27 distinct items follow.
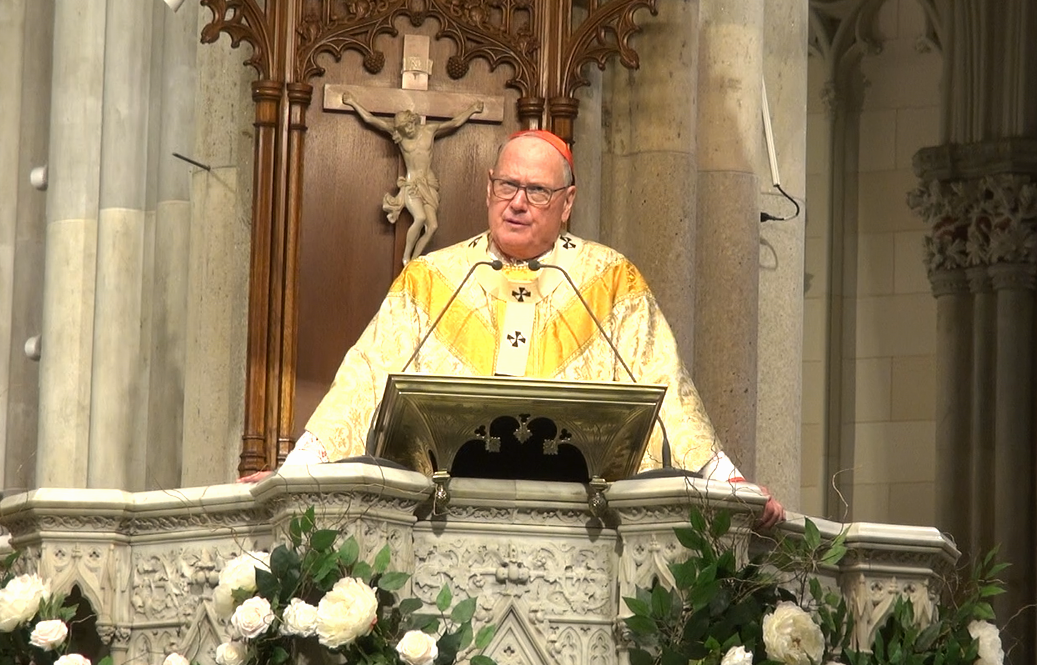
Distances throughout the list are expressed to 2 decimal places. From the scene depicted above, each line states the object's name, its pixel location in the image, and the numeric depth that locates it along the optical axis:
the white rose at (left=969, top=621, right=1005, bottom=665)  11.74
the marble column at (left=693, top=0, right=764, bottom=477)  17.92
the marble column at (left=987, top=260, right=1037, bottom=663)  26.81
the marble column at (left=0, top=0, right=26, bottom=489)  20.28
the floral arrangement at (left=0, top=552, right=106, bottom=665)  11.20
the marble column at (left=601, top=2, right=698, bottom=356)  17.91
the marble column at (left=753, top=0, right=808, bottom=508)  18.48
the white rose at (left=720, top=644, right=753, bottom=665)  10.81
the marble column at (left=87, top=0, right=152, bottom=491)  18.55
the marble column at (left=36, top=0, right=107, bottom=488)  18.62
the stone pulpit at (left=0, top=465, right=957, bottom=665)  10.98
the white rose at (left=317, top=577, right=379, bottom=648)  10.52
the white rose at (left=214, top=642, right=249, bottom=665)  10.81
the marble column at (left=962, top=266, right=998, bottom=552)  27.47
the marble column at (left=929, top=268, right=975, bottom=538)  27.87
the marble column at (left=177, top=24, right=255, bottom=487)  17.55
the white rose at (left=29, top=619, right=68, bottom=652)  11.17
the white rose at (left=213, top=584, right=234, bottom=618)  10.95
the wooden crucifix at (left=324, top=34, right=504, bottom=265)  17.20
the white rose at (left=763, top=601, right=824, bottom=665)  10.94
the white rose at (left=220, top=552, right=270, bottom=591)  10.91
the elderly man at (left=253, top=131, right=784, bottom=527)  14.25
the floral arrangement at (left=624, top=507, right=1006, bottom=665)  10.86
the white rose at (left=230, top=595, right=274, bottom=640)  10.62
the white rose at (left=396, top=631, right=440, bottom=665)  10.57
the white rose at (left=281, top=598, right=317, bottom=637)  10.62
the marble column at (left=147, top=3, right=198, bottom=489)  18.33
